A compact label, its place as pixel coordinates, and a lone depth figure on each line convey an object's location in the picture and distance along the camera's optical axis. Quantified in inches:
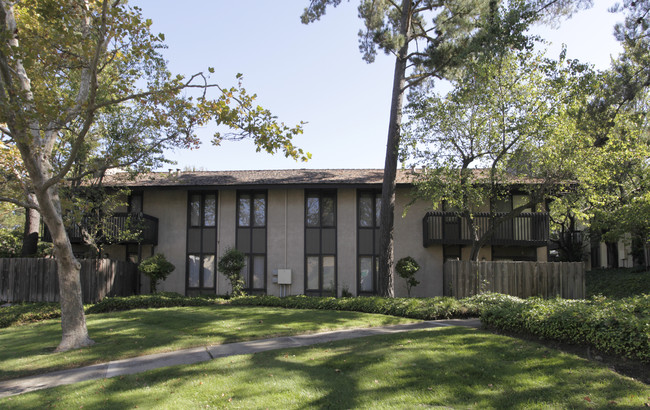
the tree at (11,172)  457.1
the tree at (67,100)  353.1
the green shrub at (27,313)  629.6
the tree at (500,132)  635.5
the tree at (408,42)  699.4
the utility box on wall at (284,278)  856.3
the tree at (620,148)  498.3
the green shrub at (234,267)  792.9
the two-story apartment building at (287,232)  864.3
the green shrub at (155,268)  798.5
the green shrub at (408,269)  795.4
